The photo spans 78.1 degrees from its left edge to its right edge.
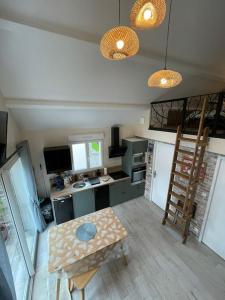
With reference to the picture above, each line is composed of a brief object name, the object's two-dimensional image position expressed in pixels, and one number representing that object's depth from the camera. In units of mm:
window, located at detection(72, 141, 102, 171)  3629
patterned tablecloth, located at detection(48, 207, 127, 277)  1731
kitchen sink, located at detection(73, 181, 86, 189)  3314
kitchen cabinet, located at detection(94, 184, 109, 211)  3430
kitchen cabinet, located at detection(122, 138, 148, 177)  3656
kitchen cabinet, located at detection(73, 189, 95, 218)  3171
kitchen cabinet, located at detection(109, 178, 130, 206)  3621
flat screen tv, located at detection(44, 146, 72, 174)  3015
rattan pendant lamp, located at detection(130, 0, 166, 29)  893
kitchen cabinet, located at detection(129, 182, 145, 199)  3938
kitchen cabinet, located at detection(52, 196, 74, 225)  2967
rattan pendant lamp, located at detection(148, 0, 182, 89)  1436
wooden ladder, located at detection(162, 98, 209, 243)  2350
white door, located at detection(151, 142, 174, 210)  3299
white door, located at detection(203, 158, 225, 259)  2361
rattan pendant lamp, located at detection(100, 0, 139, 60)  1018
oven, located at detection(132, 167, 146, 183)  3861
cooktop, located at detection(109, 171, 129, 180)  3816
